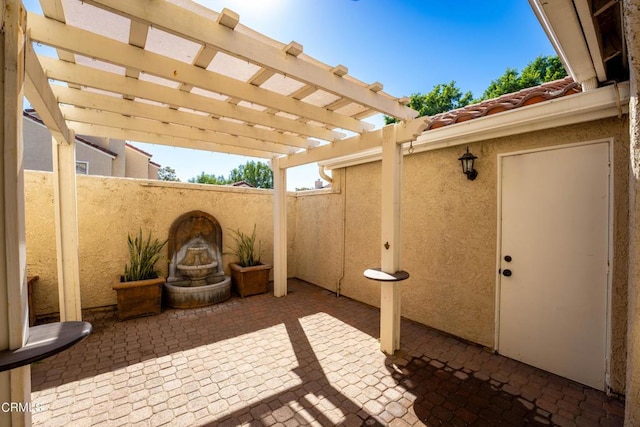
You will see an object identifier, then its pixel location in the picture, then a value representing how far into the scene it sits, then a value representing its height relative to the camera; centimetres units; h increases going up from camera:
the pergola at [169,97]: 175 +137
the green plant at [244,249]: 669 -103
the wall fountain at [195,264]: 546 -124
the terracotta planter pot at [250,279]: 618 -168
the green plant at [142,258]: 518 -99
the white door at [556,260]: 298 -64
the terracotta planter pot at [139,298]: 478 -166
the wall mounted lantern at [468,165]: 383 +66
